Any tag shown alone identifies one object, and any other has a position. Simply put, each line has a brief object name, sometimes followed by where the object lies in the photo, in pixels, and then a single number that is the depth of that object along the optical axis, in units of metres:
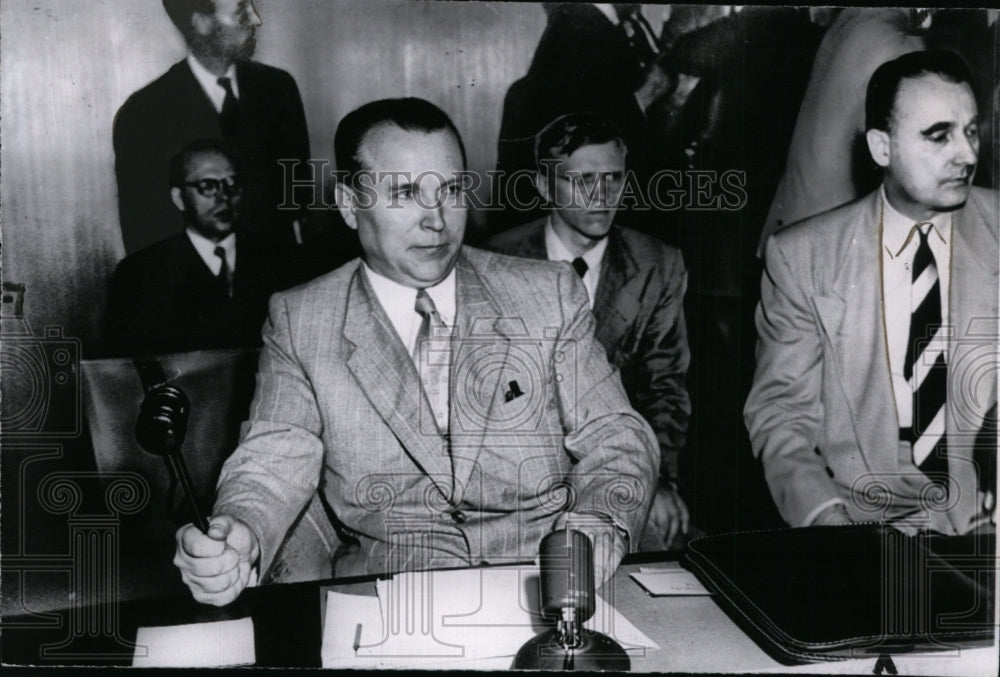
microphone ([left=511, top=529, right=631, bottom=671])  2.29
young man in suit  2.53
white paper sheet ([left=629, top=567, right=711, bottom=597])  2.39
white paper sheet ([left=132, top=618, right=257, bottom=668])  2.42
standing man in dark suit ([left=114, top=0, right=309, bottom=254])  2.49
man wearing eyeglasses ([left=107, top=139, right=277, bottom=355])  2.50
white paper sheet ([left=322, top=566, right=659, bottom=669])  2.46
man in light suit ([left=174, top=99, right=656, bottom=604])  2.47
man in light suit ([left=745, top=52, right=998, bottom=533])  2.54
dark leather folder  2.38
